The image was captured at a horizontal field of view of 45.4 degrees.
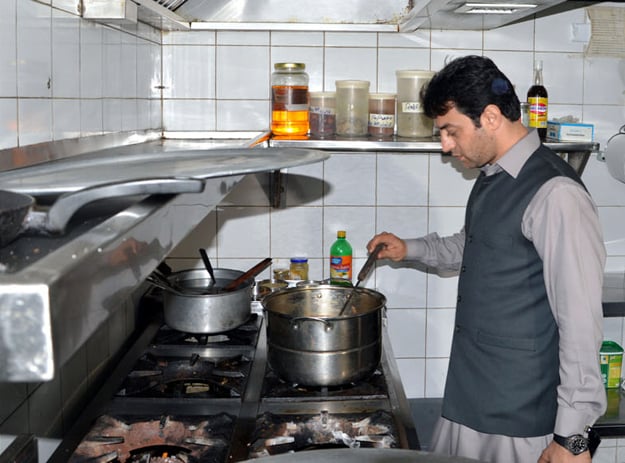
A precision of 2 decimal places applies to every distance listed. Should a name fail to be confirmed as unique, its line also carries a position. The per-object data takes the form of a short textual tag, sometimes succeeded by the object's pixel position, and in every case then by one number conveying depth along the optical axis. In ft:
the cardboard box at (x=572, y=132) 8.38
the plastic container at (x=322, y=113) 8.63
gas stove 4.97
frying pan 1.50
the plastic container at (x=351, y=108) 8.64
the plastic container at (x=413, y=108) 8.57
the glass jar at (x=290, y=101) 8.32
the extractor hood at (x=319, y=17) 8.50
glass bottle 8.62
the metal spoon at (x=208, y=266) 7.77
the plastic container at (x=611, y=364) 9.47
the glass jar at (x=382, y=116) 8.61
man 5.33
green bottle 9.00
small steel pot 7.02
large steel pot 5.89
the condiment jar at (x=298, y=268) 9.21
